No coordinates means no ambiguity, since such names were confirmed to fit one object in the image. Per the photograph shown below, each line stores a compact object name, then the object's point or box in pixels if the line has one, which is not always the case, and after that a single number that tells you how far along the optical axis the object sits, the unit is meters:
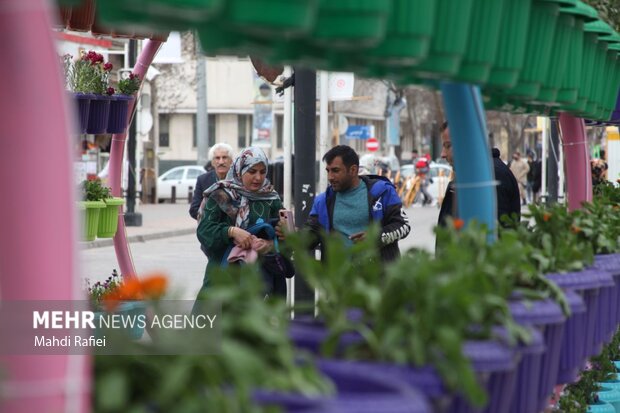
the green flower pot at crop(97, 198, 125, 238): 16.95
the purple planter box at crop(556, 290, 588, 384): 8.77
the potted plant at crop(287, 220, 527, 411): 5.80
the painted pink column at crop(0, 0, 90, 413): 4.62
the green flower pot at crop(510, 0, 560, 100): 8.48
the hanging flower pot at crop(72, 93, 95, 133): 15.61
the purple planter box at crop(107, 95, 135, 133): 16.33
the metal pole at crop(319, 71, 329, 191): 30.20
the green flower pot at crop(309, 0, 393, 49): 5.41
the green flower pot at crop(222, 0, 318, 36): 4.89
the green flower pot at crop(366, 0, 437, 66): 6.09
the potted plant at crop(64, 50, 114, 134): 16.05
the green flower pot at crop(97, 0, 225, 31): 4.65
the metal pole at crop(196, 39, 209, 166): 81.26
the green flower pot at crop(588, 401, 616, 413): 14.44
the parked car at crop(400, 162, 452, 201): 89.45
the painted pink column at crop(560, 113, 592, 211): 14.48
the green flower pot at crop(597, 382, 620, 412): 15.06
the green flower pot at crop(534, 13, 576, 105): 9.13
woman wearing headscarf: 15.67
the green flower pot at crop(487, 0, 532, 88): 7.83
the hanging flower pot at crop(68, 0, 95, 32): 13.22
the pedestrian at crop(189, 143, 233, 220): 22.21
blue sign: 108.49
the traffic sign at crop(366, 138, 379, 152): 98.06
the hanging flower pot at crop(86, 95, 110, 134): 16.02
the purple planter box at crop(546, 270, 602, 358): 8.68
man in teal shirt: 15.06
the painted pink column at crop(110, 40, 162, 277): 17.28
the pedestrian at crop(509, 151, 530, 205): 83.53
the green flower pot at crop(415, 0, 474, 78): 6.72
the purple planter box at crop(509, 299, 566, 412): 7.11
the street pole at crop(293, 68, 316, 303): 17.66
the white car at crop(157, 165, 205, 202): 94.25
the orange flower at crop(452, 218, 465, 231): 7.72
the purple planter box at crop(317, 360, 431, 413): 5.09
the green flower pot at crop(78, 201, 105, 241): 16.20
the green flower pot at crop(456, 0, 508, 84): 7.30
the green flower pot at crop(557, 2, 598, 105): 9.67
